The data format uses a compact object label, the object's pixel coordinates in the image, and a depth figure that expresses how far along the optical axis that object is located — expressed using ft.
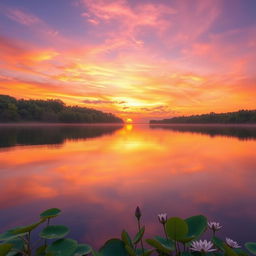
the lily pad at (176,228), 6.65
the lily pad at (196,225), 7.47
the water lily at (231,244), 7.02
